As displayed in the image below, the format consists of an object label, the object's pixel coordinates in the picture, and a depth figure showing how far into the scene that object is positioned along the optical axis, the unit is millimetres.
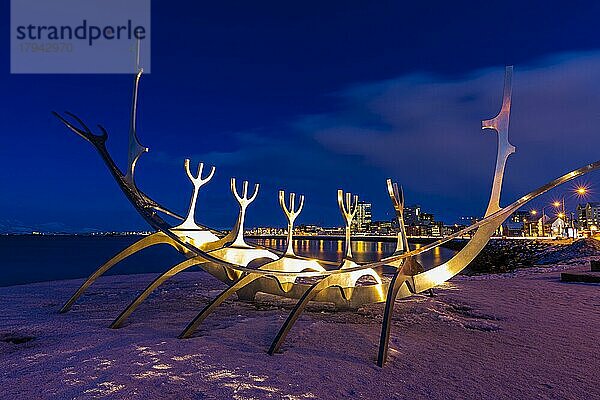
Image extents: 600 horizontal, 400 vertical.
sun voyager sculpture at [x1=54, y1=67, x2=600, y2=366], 5750
